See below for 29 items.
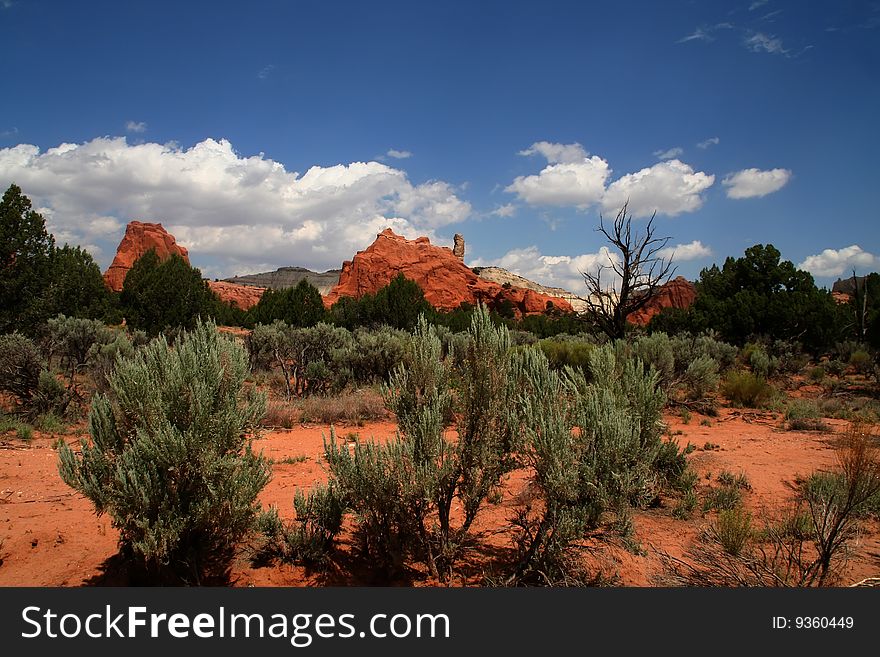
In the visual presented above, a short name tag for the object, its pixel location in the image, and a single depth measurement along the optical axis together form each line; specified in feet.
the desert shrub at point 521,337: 85.16
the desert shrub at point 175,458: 12.66
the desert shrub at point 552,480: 13.38
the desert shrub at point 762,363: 60.08
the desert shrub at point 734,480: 24.18
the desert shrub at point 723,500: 21.61
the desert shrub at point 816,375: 61.30
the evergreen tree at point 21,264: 54.75
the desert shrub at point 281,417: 38.73
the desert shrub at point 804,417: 36.96
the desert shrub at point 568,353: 53.72
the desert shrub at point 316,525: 15.98
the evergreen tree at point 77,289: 58.34
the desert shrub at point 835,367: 65.46
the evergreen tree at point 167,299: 88.12
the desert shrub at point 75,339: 47.67
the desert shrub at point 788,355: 66.33
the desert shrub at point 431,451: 14.20
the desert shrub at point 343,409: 40.63
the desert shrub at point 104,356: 39.68
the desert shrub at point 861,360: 67.92
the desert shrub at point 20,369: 37.32
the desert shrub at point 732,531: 15.96
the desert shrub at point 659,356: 46.29
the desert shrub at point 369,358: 53.47
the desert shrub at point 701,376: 46.98
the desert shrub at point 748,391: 47.52
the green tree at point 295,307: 116.06
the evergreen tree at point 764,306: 79.77
